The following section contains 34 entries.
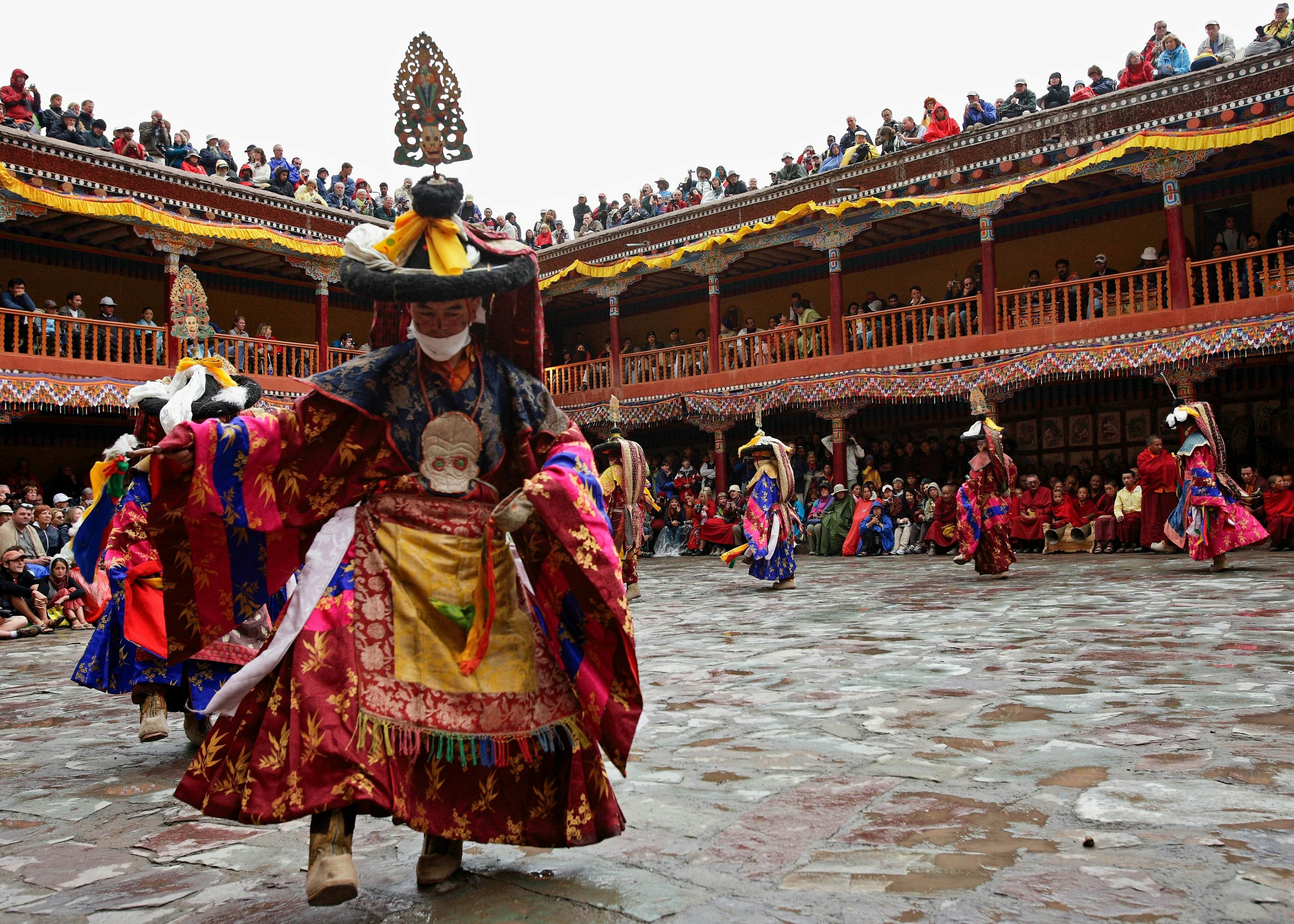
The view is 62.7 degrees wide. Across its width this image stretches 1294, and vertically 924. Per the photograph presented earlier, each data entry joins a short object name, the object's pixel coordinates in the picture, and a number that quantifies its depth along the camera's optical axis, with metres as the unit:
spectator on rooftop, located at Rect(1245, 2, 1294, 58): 14.46
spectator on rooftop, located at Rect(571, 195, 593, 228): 24.59
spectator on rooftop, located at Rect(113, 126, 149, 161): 17.95
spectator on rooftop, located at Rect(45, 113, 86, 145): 16.92
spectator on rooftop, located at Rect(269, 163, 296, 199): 20.30
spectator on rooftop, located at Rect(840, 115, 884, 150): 19.39
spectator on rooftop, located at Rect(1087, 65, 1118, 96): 16.30
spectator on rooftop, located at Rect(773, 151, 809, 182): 20.42
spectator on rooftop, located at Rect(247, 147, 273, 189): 20.33
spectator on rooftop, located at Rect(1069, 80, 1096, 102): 16.30
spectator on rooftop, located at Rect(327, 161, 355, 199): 22.00
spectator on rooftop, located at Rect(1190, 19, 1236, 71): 15.06
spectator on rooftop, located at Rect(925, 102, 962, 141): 17.92
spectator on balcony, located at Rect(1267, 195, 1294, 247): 14.57
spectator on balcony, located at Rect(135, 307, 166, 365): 16.80
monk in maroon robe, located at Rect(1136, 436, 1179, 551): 12.08
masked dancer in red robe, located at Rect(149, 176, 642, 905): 2.53
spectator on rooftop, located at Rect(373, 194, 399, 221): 21.08
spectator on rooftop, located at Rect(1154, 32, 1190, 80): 15.60
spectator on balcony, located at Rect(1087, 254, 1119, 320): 15.45
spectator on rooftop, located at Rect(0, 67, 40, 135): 16.42
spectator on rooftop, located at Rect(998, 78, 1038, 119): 17.05
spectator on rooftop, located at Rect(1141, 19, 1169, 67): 16.03
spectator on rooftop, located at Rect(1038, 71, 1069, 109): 16.64
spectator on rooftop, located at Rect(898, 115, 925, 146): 18.27
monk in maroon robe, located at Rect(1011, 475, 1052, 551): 15.58
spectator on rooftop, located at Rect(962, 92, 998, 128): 17.39
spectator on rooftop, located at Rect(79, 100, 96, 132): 17.50
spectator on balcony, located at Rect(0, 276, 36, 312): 15.89
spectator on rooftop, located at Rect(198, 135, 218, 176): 19.39
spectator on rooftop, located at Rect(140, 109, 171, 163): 18.53
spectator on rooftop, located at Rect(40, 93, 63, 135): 16.97
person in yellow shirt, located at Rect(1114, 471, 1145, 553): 14.62
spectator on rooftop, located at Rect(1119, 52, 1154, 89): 15.74
